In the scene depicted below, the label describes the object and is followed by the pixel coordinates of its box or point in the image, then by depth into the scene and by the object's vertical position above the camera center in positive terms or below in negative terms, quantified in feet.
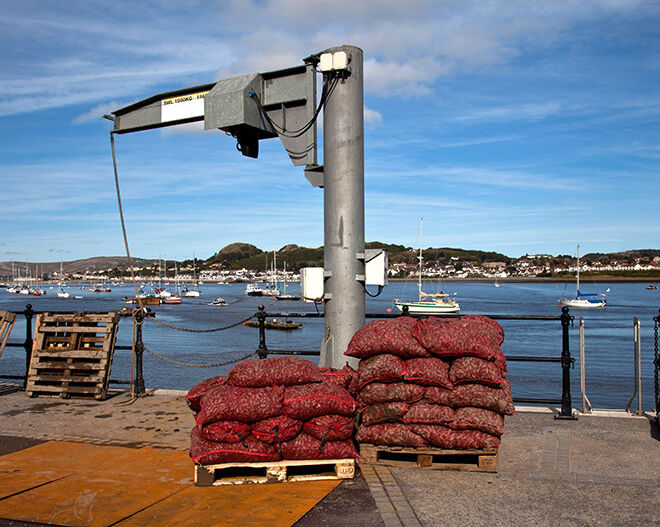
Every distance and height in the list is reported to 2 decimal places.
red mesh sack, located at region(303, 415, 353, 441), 15.85 -4.38
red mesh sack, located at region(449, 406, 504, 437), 16.01 -4.25
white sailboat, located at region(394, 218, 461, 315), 204.53 -15.25
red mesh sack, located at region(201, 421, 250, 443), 15.49 -4.36
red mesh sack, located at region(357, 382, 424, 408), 16.55 -3.60
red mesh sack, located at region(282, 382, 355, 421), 15.94 -3.72
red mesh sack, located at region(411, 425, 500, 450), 15.97 -4.71
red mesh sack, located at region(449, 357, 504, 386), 16.25 -2.97
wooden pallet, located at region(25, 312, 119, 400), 26.63 -4.07
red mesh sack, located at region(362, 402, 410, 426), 16.48 -4.14
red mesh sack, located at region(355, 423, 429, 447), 16.30 -4.76
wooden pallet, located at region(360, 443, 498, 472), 15.99 -5.43
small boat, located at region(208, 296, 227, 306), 369.50 -22.66
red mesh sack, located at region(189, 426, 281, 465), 15.30 -4.85
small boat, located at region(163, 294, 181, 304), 394.11 -22.12
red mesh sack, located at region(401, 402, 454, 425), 16.21 -4.12
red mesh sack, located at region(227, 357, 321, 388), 16.66 -3.05
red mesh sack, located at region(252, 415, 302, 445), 15.56 -4.34
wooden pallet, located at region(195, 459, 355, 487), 15.35 -5.50
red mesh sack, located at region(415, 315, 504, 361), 16.57 -2.11
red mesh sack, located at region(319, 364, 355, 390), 17.79 -3.37
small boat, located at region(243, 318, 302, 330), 200.39 -20.28
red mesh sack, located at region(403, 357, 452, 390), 16.48 -3.02
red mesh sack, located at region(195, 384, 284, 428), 15.66 -3.74
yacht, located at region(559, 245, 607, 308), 320.09 -20.30
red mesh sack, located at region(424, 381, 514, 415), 16.21 -3.65
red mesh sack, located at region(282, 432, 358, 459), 15.70 -4.90
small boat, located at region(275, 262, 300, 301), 411.54 -21.88
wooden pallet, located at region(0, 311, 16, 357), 27.97 -2.63
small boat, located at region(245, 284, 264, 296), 498.69 -21.40
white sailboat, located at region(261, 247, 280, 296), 468.42 -21.02
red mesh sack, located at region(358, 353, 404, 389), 16.72 -2.97
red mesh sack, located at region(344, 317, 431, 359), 16.99 -2.20
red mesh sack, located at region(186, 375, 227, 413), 17.28 -3.66
